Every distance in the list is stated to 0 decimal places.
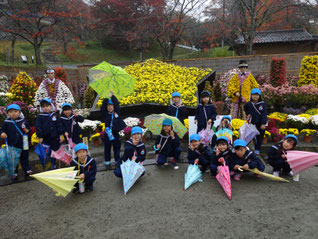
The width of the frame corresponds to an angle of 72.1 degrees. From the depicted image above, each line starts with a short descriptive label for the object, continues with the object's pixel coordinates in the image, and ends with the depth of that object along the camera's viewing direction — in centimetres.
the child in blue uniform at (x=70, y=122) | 482
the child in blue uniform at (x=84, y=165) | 375
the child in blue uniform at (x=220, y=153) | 413
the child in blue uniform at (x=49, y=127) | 448
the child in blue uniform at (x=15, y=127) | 425
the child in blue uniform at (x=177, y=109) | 552
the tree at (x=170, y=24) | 1927
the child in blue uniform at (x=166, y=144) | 463
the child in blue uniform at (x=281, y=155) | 405
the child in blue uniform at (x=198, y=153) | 443
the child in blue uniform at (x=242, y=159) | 399
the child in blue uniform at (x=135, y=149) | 427
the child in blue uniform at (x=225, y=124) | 491
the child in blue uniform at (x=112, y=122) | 490
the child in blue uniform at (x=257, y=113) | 518
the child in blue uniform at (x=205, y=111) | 539
